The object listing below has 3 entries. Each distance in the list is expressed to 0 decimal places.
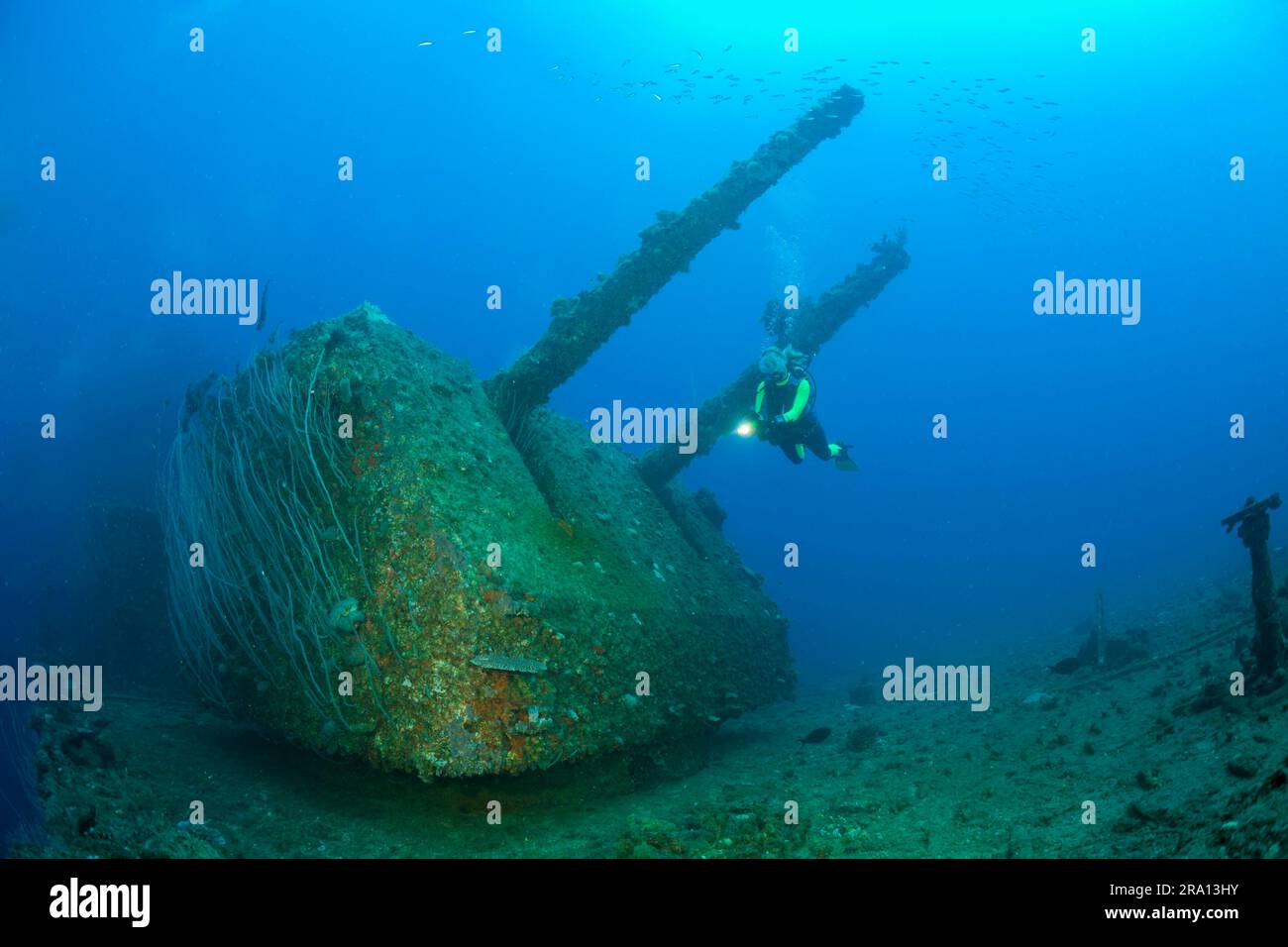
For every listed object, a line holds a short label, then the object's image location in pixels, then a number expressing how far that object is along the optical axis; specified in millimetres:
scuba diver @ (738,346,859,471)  9211
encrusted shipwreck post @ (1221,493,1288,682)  5094
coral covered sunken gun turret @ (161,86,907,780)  4742
